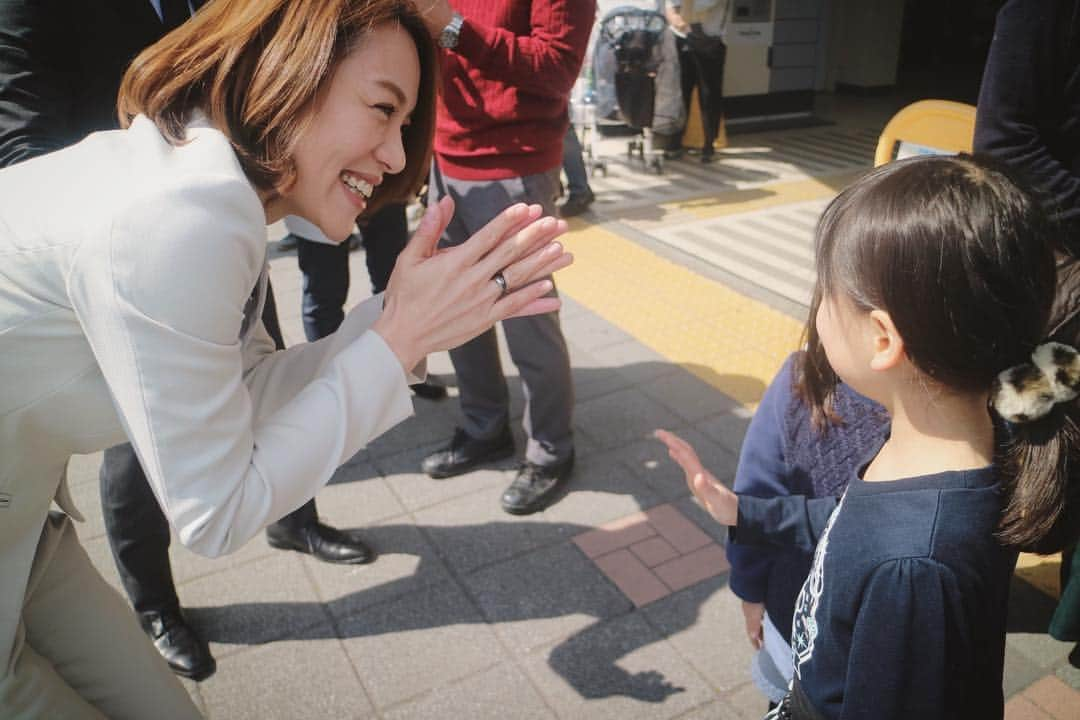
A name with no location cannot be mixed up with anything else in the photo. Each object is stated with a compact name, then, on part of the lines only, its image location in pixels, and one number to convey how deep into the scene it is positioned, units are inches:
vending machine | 397.1
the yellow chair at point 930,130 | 107.6
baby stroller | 289.3
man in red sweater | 103.6
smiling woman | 43.2
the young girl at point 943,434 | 43.4
